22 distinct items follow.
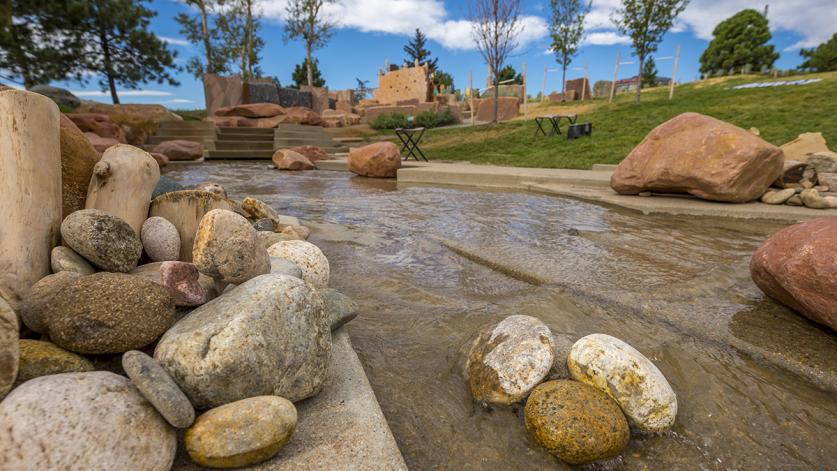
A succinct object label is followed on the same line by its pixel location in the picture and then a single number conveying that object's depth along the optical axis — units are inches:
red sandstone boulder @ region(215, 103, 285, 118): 730.8
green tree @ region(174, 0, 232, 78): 1164.5
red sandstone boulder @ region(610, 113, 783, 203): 213.3
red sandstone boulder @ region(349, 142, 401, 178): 394.6
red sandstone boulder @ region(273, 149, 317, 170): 471.8
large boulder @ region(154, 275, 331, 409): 56.0
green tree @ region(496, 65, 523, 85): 1881.6
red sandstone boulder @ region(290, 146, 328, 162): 541.0
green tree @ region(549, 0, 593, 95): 1316.4
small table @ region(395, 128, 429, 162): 479.9
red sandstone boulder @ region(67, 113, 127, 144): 463.8
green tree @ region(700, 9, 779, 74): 1539.1
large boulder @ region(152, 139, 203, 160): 534.3
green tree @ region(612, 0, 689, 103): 716.0
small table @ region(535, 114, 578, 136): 565.6
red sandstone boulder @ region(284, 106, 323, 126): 766.5
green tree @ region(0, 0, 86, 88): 515.5
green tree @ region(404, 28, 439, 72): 2164.1
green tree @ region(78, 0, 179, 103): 658.8
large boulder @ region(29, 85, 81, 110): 682.8
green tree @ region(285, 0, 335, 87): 1277.1
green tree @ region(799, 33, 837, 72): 1406.3
